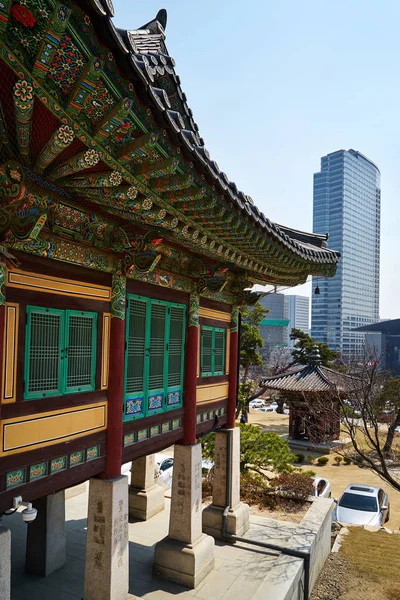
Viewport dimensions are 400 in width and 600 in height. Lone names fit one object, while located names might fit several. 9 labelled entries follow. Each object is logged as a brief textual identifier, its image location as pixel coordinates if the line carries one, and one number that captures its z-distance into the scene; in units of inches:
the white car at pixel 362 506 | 664.4
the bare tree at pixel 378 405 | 478.0
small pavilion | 1151.6
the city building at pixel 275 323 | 4062.5
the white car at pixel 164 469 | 685.4
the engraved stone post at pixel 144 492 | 479.8
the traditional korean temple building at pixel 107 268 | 123.7
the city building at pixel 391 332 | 3641.5
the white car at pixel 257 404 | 2264.0
